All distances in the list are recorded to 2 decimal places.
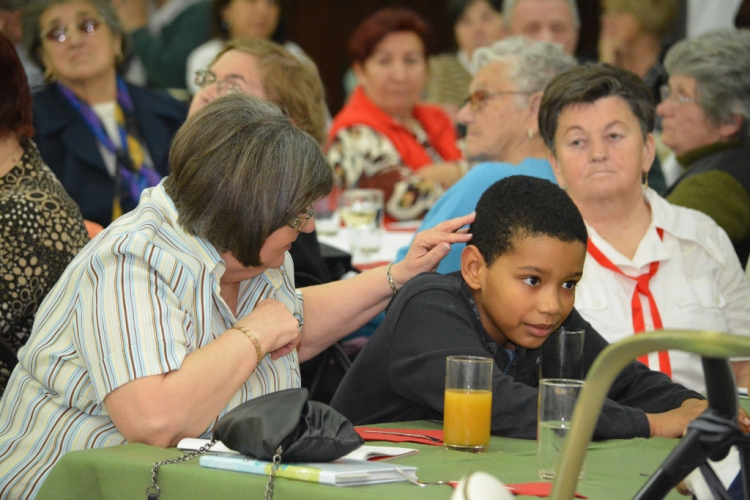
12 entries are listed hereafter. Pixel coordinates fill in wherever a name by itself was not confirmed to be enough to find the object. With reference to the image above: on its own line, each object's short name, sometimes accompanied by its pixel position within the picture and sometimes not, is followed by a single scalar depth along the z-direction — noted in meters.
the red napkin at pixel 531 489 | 4.19
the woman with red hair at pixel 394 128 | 8.29
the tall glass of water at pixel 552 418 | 4.30
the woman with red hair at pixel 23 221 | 4.96
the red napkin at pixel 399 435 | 4.47
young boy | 4.57
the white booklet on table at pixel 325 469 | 4.19
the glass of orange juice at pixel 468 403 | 4.43
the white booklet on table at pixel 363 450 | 4.30
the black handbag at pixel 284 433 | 4.23
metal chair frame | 3.86
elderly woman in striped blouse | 4.45
